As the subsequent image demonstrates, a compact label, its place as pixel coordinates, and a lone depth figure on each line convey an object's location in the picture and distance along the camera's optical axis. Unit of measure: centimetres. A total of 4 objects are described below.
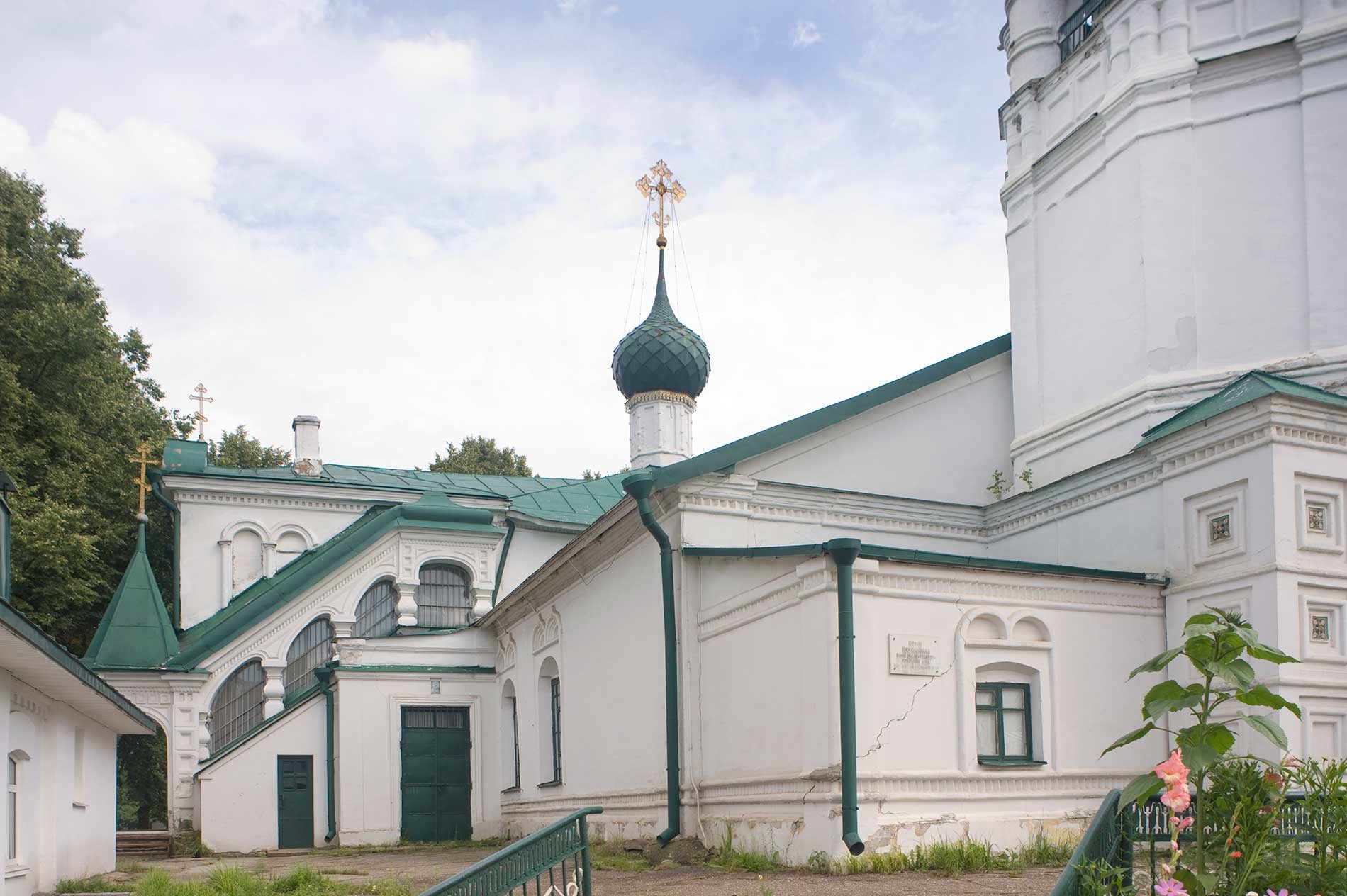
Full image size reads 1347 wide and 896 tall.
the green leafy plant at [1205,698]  399
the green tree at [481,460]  3756
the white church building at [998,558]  1022
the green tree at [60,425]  2184
